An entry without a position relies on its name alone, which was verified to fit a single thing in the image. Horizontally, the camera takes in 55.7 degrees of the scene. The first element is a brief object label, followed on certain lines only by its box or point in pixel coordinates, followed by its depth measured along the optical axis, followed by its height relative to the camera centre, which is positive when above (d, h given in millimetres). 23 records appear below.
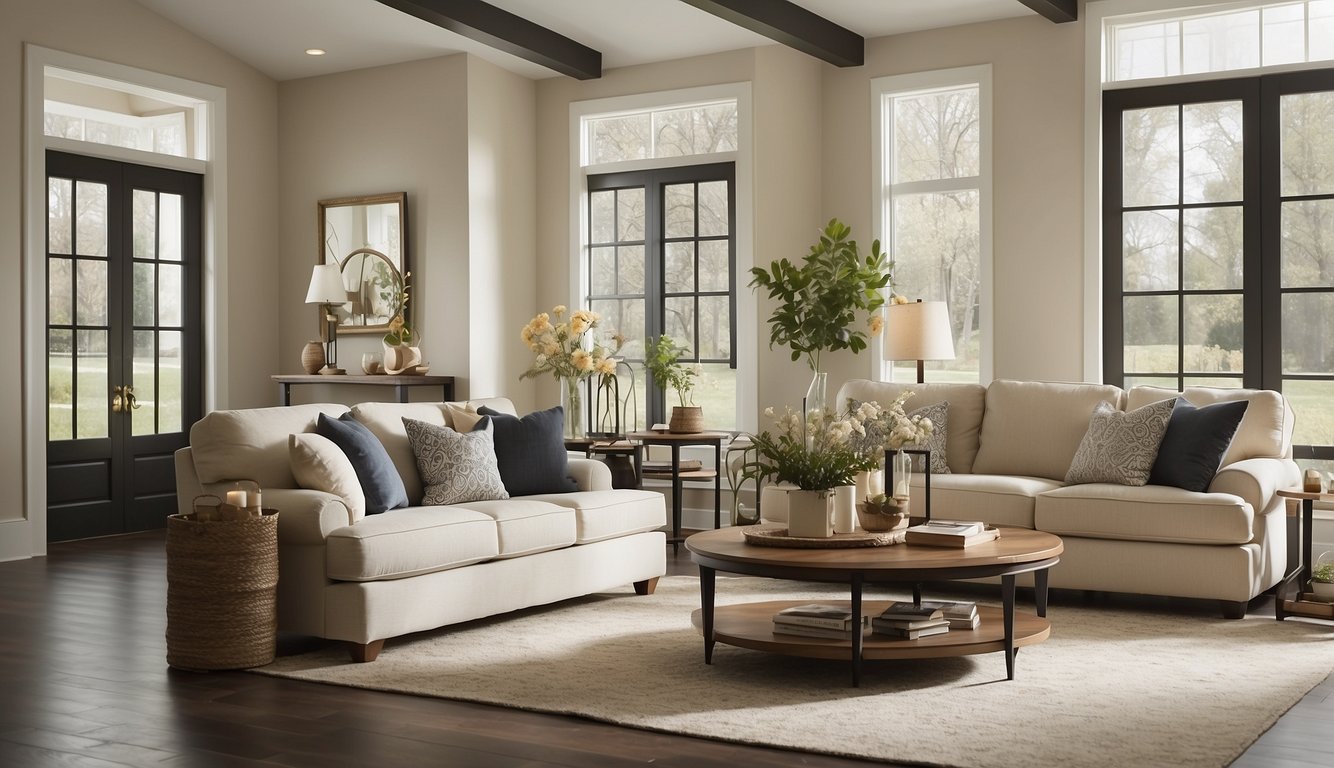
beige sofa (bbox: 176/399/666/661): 4285 -598
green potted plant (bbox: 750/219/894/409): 7004 +479
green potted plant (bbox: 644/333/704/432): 7035 +26
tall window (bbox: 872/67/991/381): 7246 +1085
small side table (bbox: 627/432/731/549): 6898 -401
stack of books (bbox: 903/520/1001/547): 4191 -519
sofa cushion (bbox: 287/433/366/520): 4484 -318
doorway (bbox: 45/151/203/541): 7383 +261
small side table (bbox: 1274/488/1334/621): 4926 -841
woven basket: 4117 -682
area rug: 3322 -949
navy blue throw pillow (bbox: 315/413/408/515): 4750 -301
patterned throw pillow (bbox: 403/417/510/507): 5098 -348
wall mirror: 8094 +841
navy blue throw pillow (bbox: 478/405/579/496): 5445 -319
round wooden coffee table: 3879 -600
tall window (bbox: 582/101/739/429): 7781 +882
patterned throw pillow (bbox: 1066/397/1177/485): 5453 -295
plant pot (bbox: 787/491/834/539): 4332 -467
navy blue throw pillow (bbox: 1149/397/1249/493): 5289 -286
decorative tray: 4223 -539
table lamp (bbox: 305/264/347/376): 7984 +592
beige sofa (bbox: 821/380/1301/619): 5047 -522
